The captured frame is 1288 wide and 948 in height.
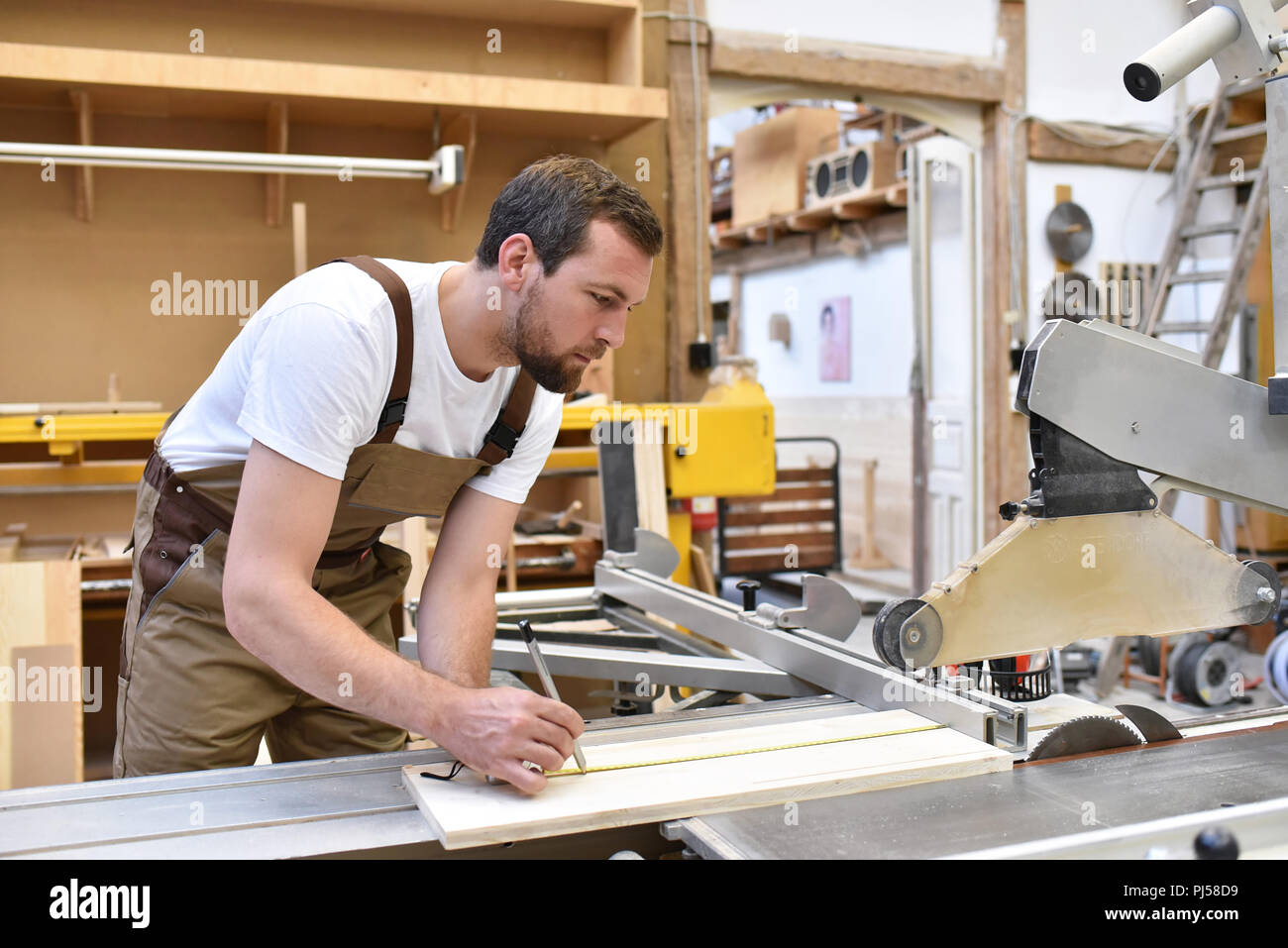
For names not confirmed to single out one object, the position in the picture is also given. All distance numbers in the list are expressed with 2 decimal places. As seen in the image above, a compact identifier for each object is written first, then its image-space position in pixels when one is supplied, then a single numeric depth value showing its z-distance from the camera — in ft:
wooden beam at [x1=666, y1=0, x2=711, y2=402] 13.91
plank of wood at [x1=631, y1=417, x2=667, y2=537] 11.50
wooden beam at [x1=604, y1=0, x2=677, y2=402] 13.76
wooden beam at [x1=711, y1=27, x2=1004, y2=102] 14.25
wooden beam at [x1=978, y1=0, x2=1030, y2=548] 16.34
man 4.34
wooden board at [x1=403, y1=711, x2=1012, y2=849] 3.86
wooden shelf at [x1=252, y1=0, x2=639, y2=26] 12.37
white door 17.28
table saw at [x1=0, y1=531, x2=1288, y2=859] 3.70
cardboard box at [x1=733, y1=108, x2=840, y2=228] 18.97
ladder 15.28
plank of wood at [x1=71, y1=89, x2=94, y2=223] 10.95
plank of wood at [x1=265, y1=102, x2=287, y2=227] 11.61
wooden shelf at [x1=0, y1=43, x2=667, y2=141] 10.14
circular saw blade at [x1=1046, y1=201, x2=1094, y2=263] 16.74
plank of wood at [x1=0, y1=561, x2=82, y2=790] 8.75
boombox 19.02
